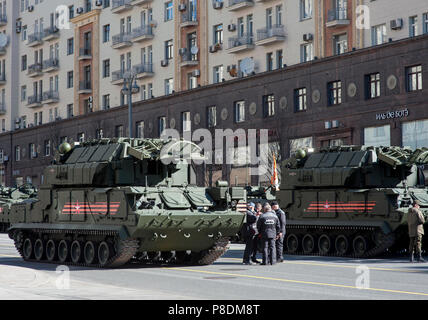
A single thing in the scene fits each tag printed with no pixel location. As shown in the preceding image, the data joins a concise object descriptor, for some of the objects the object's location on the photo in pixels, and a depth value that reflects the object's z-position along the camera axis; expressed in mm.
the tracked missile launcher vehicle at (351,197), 26609
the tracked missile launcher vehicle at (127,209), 21812
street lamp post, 45647
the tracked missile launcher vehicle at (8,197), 47844
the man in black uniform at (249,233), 23297
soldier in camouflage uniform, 24500
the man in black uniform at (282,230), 23953
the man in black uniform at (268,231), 22516
